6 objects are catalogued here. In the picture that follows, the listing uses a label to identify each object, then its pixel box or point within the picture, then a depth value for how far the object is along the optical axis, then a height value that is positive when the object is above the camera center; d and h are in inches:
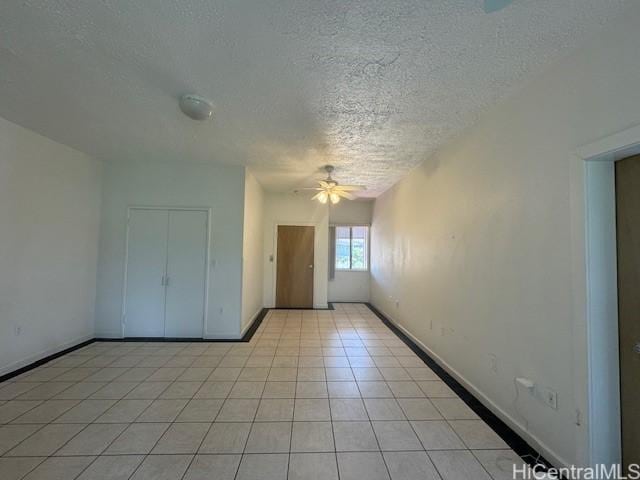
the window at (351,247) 293.4 +5.4
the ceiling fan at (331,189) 161.8 +36.3
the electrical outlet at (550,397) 70.6 -35.7
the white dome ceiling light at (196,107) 91.2 +47.3
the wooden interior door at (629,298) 59.5 -8.6
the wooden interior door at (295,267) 260.4 -14.4
